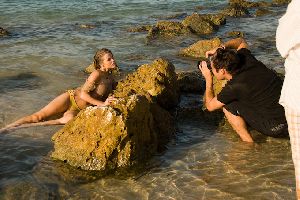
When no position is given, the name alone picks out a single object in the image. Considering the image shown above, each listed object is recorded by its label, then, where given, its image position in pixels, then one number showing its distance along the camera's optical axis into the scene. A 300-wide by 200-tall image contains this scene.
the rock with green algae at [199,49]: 13.10
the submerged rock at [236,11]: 23.56
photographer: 6.08
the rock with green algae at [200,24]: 18.41
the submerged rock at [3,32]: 17.43
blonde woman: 7.53
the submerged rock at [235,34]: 17.28
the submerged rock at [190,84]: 8.81
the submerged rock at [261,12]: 23.35
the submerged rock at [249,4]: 27.20
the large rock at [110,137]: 5.64
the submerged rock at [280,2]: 28.41
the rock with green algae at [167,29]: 17.58
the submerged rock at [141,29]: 18.77
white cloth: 2.77
